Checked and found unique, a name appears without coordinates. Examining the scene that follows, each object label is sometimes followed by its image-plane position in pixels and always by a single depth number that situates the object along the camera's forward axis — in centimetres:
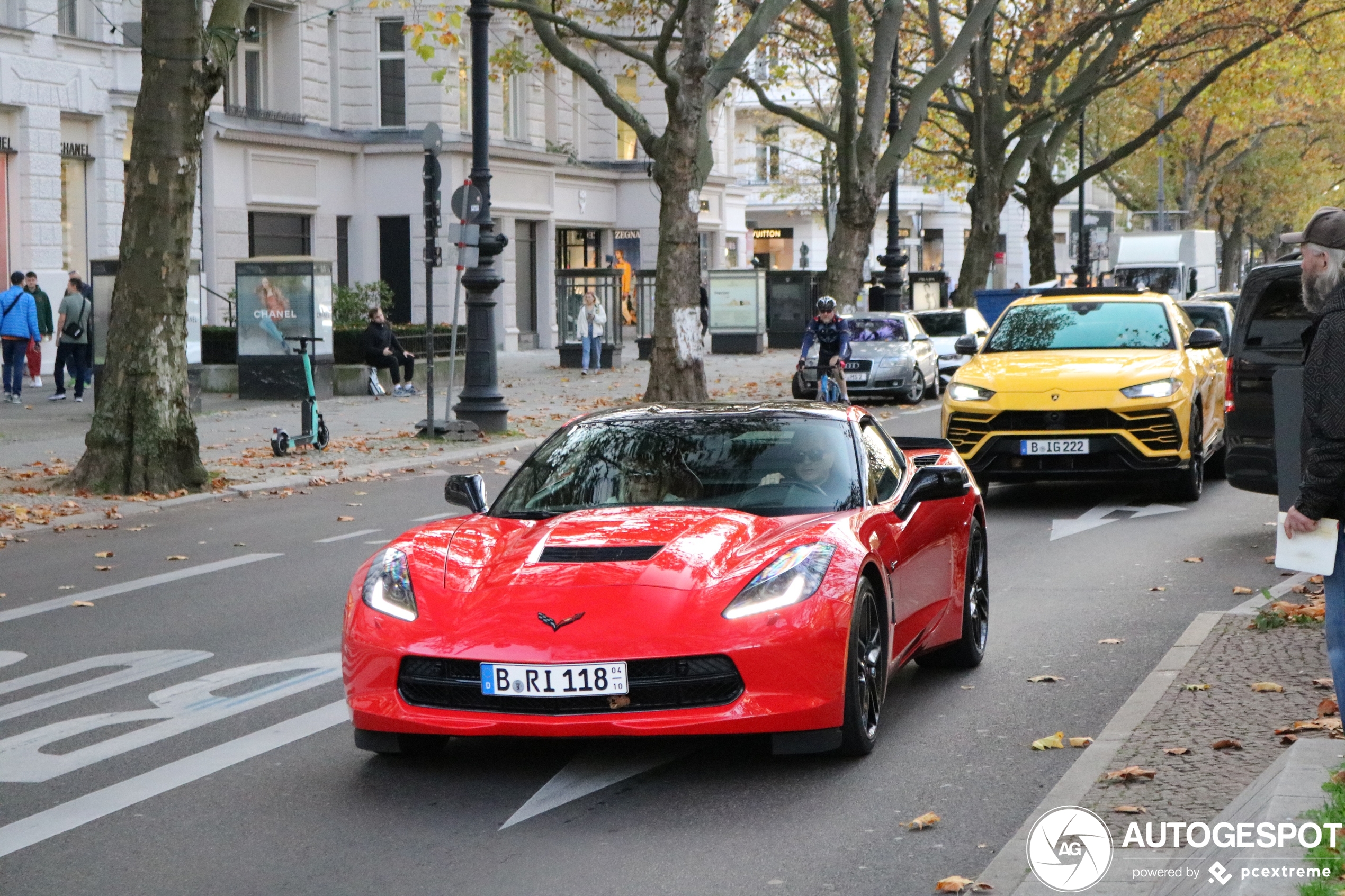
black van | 1142
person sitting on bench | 2908
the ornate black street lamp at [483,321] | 2291
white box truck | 5325
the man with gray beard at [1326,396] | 535
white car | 3394
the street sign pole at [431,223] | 2203
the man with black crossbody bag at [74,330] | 2675
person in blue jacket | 2608
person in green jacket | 2689
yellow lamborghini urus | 1434
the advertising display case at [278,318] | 2709
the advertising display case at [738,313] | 4462
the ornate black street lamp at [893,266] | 4338
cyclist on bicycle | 2381
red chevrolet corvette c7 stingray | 602
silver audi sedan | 2956
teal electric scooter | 1972
